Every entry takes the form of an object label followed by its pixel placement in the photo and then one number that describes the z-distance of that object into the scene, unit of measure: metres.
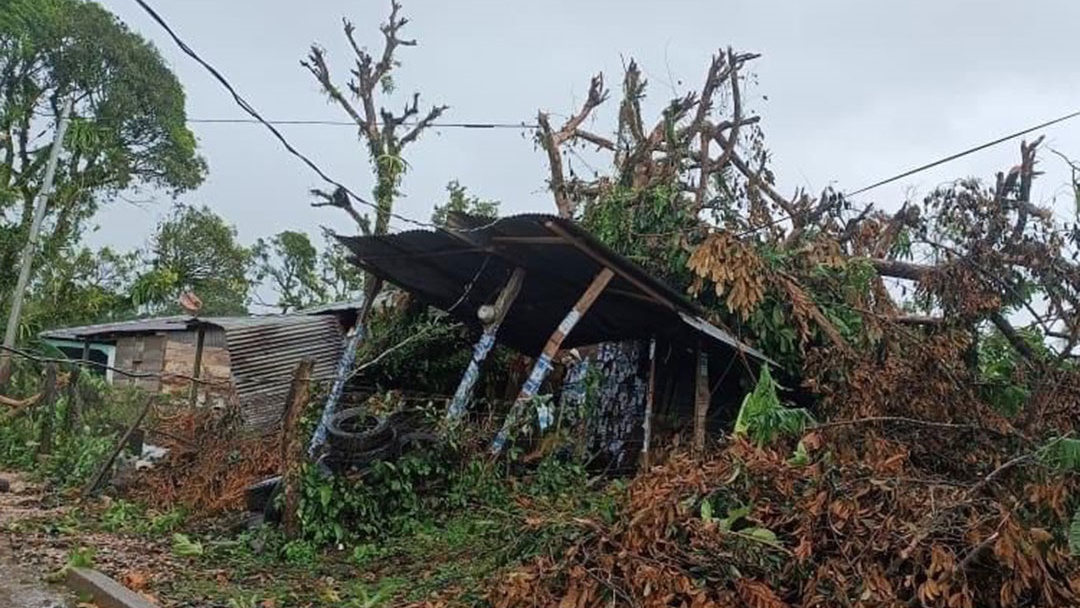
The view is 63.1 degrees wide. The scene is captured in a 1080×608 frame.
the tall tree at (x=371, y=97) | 20.70
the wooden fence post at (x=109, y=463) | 9.10
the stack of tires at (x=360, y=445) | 6.79
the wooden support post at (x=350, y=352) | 8.03
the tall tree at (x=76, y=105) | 18.59
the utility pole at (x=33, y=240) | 16.27
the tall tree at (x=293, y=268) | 31.67
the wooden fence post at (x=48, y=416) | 11.46
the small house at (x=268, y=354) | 8.80
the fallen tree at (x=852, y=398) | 4.14
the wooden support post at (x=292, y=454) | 6.46
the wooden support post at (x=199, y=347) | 16.68
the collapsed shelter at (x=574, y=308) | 6.98
